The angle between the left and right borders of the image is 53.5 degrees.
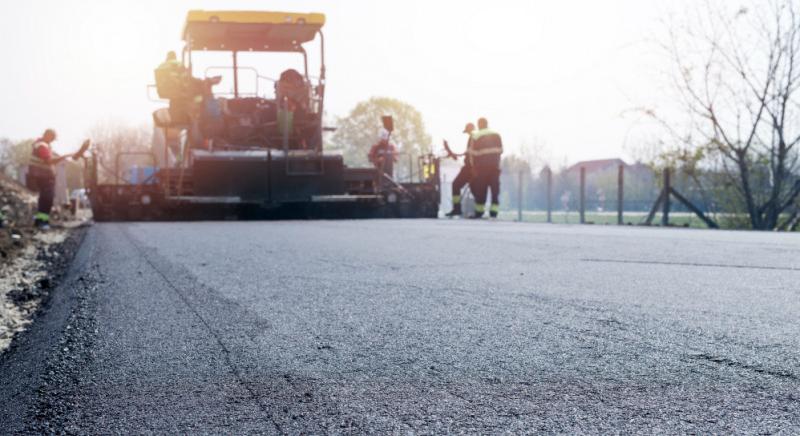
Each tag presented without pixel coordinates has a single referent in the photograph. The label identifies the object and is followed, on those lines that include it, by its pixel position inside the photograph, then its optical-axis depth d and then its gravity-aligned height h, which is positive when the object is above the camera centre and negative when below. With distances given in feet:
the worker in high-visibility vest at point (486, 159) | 50.19 +2.95
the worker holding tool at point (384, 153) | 50.21 +3.38
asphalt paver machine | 42.93 +3.25
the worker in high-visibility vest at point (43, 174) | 40.93 +1.64
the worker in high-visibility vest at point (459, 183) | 54.80 +1.55
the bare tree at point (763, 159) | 44.47 +2.74
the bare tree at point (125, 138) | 172.24 +15.87
